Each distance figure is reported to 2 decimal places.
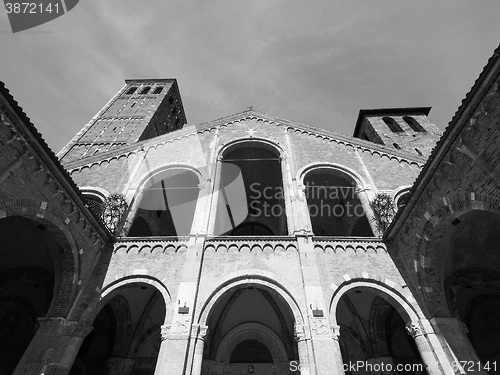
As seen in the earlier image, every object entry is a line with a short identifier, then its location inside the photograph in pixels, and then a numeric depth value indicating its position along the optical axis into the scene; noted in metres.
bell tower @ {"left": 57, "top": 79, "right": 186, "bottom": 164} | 23.38
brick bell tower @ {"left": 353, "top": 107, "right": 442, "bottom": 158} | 23.95
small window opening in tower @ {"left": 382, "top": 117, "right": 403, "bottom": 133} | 26.93
